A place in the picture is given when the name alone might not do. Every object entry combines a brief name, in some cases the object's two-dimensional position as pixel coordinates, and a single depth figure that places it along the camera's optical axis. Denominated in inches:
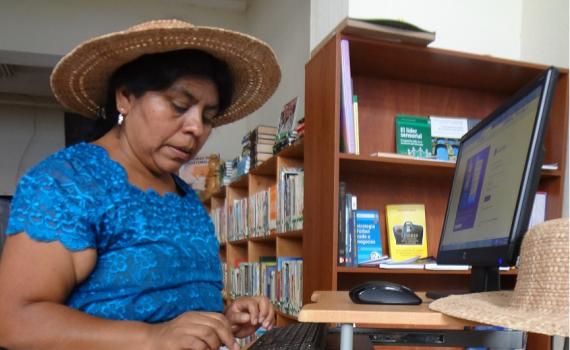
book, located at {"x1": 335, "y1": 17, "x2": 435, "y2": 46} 68.1
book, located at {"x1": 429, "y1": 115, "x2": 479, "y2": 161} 84.7
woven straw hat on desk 24.7
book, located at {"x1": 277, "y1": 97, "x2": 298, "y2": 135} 114.8
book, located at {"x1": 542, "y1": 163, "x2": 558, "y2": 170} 78.7
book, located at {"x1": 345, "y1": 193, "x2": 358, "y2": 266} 72.8
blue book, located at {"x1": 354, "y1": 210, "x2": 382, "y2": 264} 77.8
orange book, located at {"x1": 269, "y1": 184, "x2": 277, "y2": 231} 106.0
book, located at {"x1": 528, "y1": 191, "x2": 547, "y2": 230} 81.5
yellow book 81.5
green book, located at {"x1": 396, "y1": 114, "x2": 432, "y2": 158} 83.8
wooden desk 30.4
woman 30.0
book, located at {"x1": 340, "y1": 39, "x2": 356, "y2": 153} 70.4
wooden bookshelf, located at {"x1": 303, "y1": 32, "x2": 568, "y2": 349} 71.6
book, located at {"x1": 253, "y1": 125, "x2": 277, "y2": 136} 122.0
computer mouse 36.0
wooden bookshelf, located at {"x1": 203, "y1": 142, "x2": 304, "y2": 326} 101.3
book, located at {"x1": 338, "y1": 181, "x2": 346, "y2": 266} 71.2
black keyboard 36.4
